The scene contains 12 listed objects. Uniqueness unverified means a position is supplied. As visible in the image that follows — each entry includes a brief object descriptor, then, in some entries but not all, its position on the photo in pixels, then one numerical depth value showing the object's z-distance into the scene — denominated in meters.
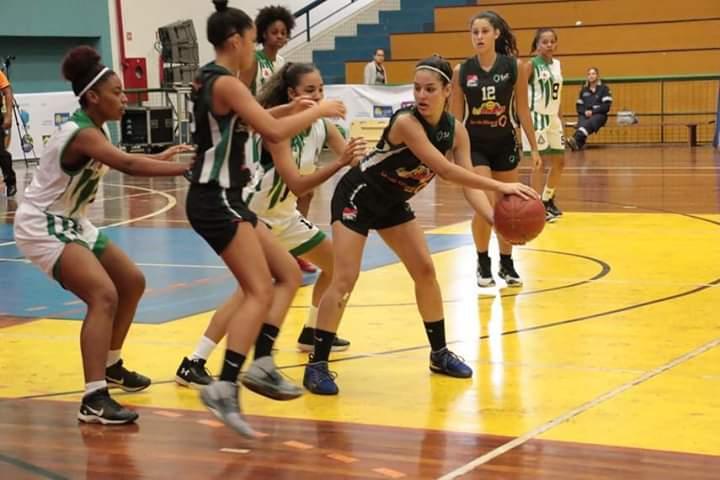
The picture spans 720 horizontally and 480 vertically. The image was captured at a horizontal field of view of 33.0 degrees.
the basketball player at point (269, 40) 8.77
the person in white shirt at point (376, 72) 24.73
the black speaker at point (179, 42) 26.00
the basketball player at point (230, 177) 5.12
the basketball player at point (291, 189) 5.73
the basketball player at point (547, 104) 12.95
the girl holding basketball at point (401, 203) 5.93
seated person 22.19
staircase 27.44
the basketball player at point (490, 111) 8.71
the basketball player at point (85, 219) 5.43
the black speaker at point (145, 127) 23.70
